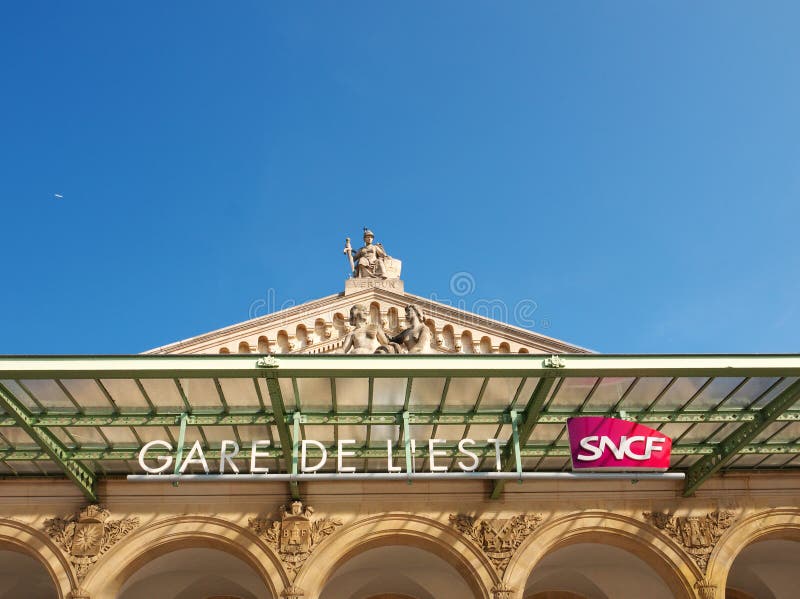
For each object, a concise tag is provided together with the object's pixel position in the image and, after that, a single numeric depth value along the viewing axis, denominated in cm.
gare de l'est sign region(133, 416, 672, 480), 1483
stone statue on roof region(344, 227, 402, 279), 3125
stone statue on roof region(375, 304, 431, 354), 2149
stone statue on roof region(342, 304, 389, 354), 2073
